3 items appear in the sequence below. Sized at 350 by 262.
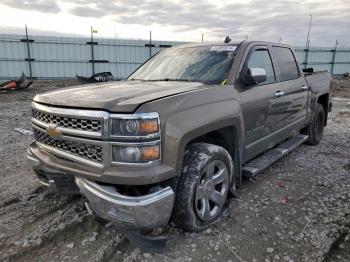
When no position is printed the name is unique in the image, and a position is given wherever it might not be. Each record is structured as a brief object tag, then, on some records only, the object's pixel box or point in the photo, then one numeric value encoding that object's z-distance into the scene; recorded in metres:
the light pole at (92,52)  18.29
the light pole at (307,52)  23.40
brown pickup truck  2.56
